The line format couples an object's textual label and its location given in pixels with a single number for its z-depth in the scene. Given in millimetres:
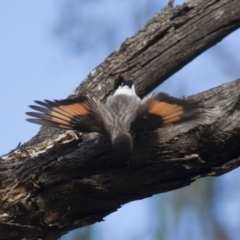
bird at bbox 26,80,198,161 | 5871
